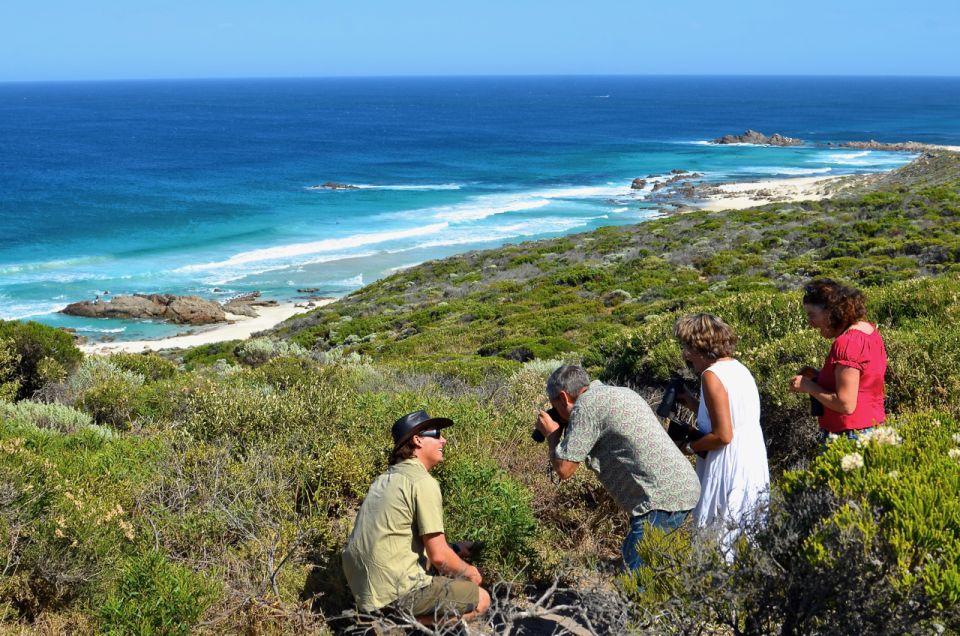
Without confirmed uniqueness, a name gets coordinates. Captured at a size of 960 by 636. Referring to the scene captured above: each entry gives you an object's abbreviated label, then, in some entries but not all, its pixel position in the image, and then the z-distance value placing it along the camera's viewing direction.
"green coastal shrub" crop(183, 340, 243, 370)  19.00
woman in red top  3.90
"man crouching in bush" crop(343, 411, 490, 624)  3.41
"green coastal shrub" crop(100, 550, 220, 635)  3.23
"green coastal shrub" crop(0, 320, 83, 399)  10.08
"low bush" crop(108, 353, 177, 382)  11.08
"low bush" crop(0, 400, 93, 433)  7.20
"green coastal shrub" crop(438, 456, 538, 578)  3.98
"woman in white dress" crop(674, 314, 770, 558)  3.62
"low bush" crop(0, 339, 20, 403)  8.87
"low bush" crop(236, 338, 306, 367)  16.28
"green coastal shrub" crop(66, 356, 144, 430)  7.86
